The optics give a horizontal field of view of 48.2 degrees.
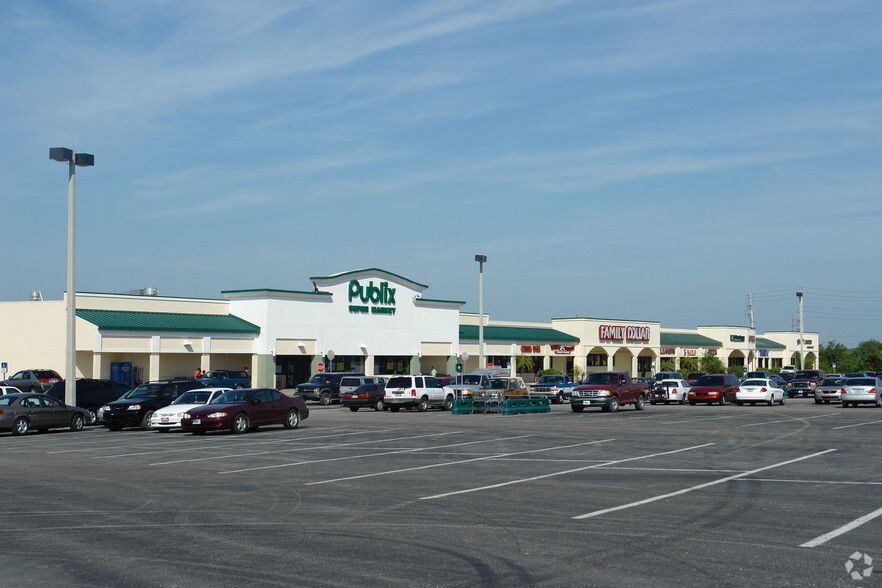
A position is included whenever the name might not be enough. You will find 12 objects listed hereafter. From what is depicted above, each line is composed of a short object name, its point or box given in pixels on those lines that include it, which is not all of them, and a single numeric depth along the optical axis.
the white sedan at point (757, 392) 49.75
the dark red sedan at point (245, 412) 27.98
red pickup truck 41.47
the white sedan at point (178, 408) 29.73
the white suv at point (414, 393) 44.47
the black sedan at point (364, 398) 46.12
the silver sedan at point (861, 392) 47.22
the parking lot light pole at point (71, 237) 33.12
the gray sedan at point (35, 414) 29.34
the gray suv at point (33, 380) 42.47
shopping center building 51.78
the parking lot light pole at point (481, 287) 57.72
